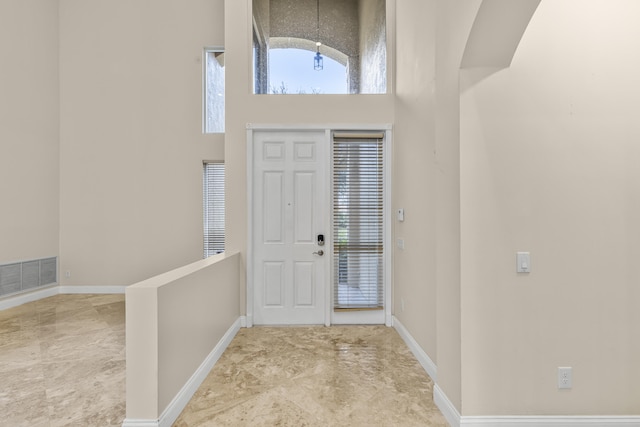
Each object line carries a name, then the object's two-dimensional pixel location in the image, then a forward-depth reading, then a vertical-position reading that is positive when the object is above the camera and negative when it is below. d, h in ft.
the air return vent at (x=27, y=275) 14.46 -2.74
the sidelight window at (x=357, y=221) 12.61 -0.19
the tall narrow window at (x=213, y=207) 16.34 +0.45
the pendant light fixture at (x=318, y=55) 12.93 +6.35
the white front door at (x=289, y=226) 12.58 -0.38
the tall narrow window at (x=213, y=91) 16.52 +6.33
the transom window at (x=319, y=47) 12.78 +6.65
